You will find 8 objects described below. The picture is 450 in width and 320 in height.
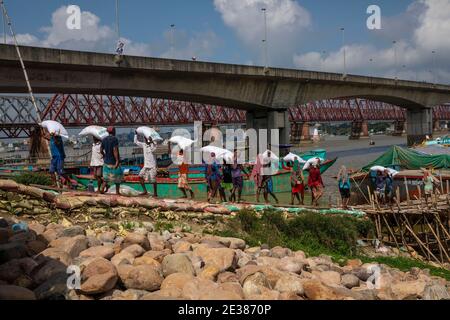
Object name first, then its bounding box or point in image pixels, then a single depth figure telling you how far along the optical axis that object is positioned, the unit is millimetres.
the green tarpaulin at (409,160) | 23484
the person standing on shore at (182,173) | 13906
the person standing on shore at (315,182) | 15142
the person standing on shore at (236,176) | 14383
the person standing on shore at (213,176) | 14156
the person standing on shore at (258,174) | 15078
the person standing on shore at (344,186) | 15648
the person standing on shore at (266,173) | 15031
